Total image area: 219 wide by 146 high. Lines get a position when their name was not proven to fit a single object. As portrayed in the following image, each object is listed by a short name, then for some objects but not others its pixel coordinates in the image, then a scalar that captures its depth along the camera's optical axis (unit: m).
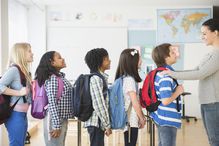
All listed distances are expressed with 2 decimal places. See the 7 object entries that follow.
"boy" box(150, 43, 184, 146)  2.20
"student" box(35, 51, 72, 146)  2.30
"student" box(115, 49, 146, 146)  2.50
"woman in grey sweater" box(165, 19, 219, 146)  1.98
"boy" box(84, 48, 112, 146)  2.35
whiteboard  7.02
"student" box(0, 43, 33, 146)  2.32
